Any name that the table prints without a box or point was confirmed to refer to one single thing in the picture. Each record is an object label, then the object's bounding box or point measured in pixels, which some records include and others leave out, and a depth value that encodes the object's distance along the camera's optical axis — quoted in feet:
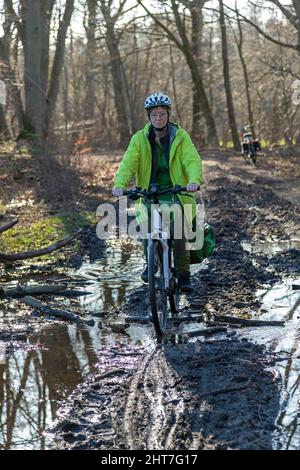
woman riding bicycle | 23.65
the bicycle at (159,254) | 22.39
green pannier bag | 26.40
